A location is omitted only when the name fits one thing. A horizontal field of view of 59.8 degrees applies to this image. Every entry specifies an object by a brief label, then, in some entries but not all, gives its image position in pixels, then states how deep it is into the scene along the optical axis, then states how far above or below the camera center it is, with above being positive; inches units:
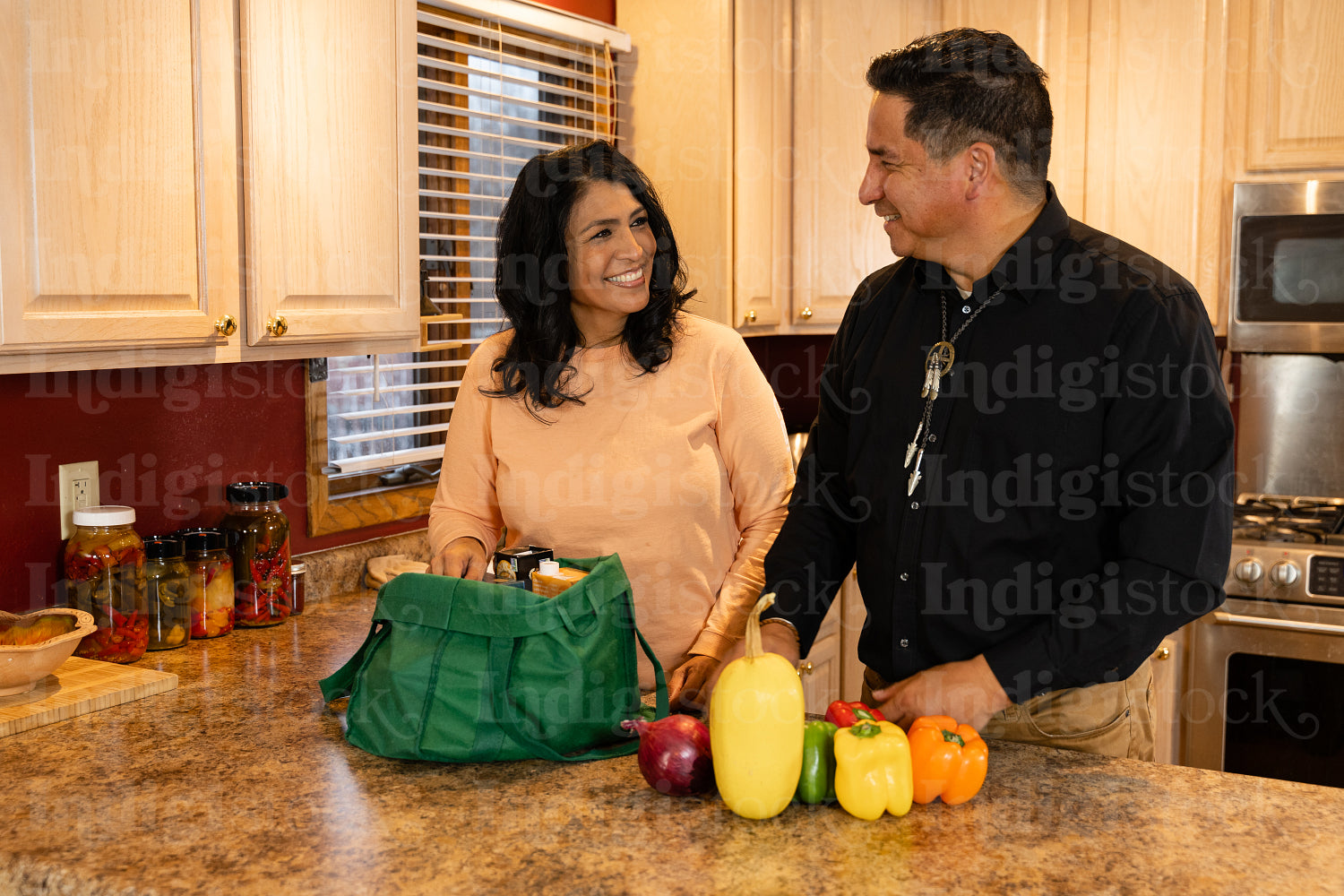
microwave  115.1 +8.2
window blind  101.8 +15.6
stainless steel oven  110.8 -30.3
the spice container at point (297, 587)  88.2 -17.9
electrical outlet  77.9 -9.3
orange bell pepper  48.6 -17.1
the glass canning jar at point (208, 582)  79.7 -15.9
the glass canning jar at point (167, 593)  77.2 -16.2
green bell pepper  49.6 -17.4
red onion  50.8 -17.7
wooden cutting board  62.6 -19.2
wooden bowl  63.0 -17.0
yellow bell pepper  48.0 -17.2
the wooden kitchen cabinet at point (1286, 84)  115.5 +26.7
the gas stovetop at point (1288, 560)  110.5 -19.9
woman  71.7 -4.7
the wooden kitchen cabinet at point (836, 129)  119.5 +23.2
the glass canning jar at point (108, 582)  73.9 -14.8
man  54.1 -4.6
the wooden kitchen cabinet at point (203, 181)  59.9 +9.8
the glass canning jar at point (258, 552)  84.2 -14.7
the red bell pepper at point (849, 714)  50.6 -15.8
